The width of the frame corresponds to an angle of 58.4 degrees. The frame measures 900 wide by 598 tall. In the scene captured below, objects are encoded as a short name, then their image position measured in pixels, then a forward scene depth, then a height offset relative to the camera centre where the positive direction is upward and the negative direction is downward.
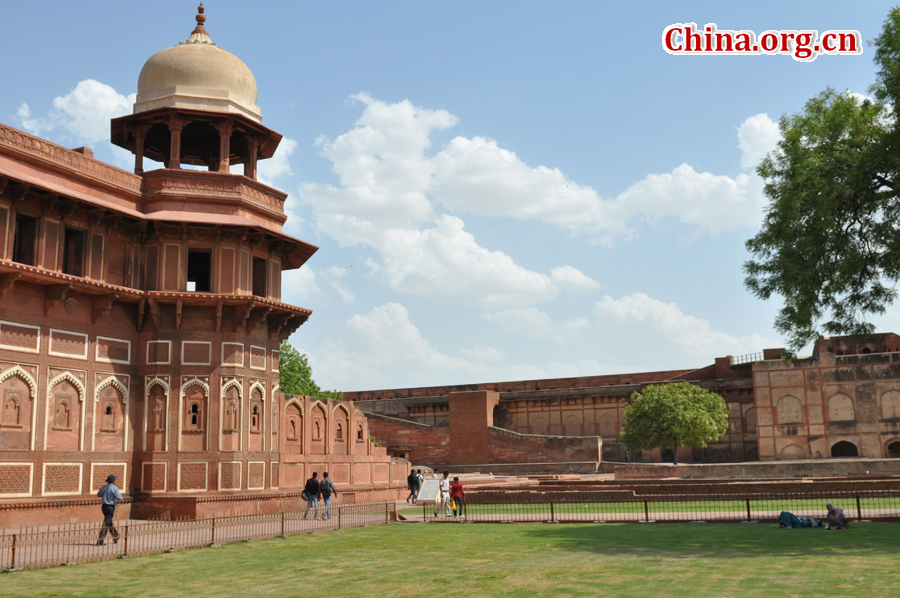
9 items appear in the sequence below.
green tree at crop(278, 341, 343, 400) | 43.25 +3.18
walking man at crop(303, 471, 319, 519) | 18.80 -1.33
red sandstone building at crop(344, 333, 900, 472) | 42.38 +0.33
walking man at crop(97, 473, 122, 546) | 13.65 -1.04
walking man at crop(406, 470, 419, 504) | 25.17 -1.71
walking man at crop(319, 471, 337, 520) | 19.34 -1.34
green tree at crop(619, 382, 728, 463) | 38.88 +0.20
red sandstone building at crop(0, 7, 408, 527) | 16.42 +2.81
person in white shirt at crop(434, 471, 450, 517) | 19.73 -1.52
